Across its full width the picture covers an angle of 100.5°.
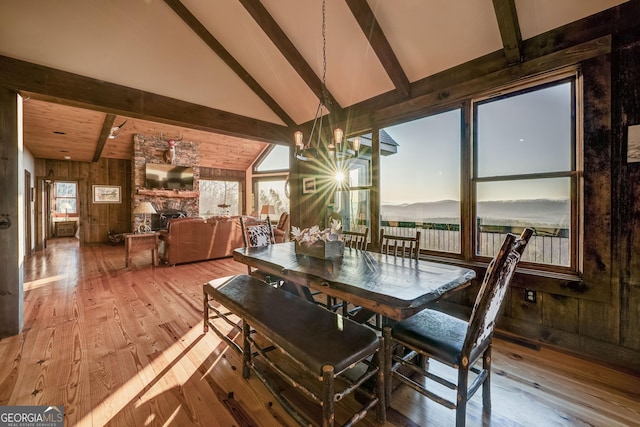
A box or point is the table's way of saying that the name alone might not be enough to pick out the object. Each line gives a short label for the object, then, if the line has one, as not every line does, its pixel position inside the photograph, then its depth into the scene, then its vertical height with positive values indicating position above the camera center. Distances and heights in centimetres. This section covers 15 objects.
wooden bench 130 -71
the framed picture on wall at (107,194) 839 +62
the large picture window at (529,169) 237 +39
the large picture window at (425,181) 310 +38
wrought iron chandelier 249 +73
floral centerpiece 237 -28
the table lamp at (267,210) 947 +6
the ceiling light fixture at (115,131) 674 +215
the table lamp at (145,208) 522 +9
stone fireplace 778 +102
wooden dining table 145 -45
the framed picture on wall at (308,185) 501 +49
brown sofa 507 -54
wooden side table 498 -59
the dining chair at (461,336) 132 -72
